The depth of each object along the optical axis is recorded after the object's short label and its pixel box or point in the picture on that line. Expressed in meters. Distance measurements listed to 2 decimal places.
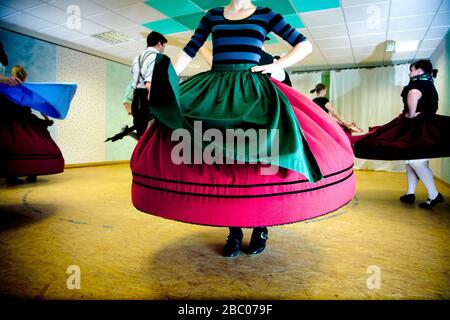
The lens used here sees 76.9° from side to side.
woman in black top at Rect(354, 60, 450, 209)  2.39
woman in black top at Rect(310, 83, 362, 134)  3.45
